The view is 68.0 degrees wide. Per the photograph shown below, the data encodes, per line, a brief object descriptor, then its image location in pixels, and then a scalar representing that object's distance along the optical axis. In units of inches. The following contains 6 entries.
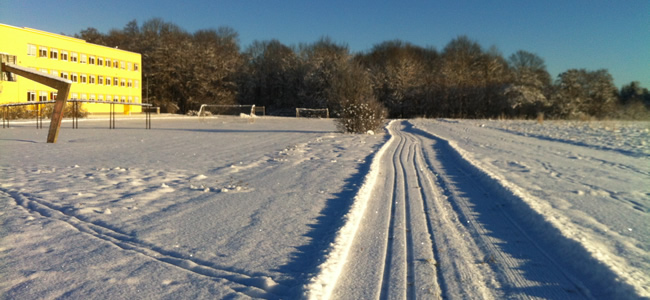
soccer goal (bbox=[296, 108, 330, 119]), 2679.6
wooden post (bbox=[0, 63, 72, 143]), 729.6
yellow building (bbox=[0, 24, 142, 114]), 1987.0
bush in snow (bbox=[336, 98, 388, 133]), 1026.1
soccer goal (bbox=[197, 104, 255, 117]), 2304.4
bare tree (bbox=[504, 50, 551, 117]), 2452.0
